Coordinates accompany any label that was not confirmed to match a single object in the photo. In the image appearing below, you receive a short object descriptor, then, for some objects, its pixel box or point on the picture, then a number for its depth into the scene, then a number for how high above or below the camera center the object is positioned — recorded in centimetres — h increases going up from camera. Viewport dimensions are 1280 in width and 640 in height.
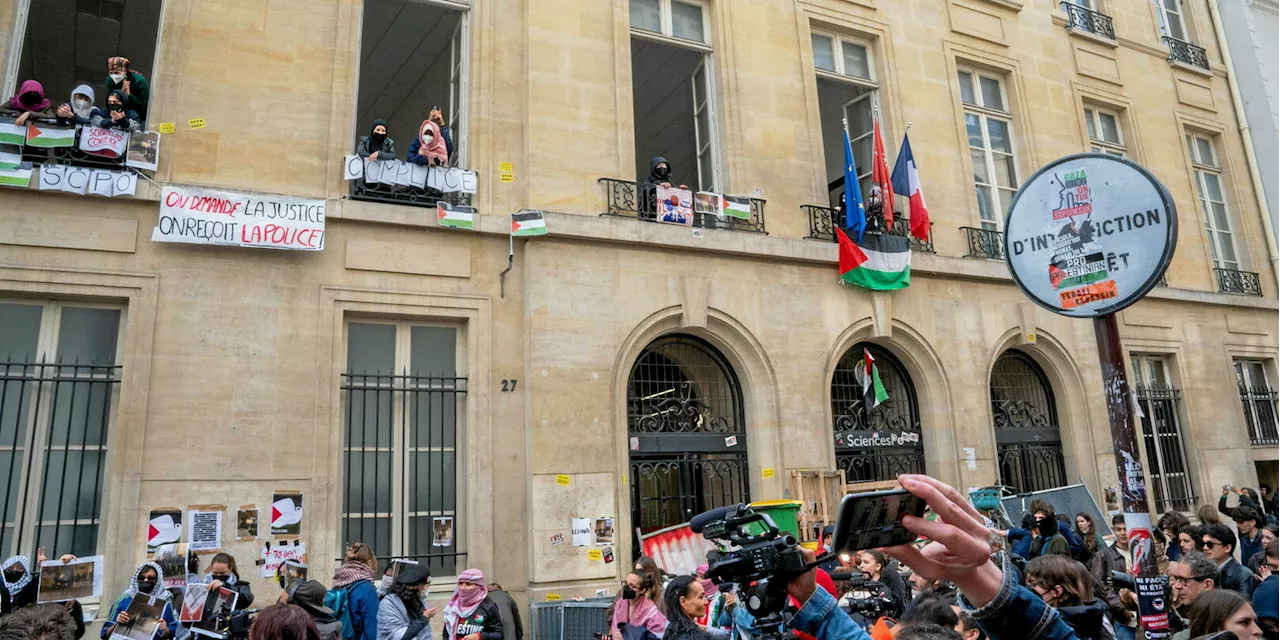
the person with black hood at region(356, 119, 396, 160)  988 +433
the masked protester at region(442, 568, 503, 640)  633 -75
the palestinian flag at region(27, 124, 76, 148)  842 +390
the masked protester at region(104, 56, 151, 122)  894 +466
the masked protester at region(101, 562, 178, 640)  640 -55
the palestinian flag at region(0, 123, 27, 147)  833 +389
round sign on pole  388 +119
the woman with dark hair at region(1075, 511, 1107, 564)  809 -48
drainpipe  1669 +679
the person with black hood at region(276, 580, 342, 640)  486 -49
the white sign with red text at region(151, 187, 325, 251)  872 +317
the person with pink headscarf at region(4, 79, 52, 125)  845 +427
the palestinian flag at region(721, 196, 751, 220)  1142 +393
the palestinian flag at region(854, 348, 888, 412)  1188 +155
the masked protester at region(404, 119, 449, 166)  1010 +434
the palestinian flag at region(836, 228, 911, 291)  1177 +322
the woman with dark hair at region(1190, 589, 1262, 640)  327 -53
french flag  1223 +438
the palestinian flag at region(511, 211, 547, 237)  1002 +334
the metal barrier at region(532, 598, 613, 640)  853 -113
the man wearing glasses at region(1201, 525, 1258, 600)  511 -50
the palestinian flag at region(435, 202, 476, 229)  983 +342
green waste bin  900 -14
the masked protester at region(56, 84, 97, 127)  859 +430
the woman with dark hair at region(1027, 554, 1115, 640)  345 -45
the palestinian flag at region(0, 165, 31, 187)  820 +342
